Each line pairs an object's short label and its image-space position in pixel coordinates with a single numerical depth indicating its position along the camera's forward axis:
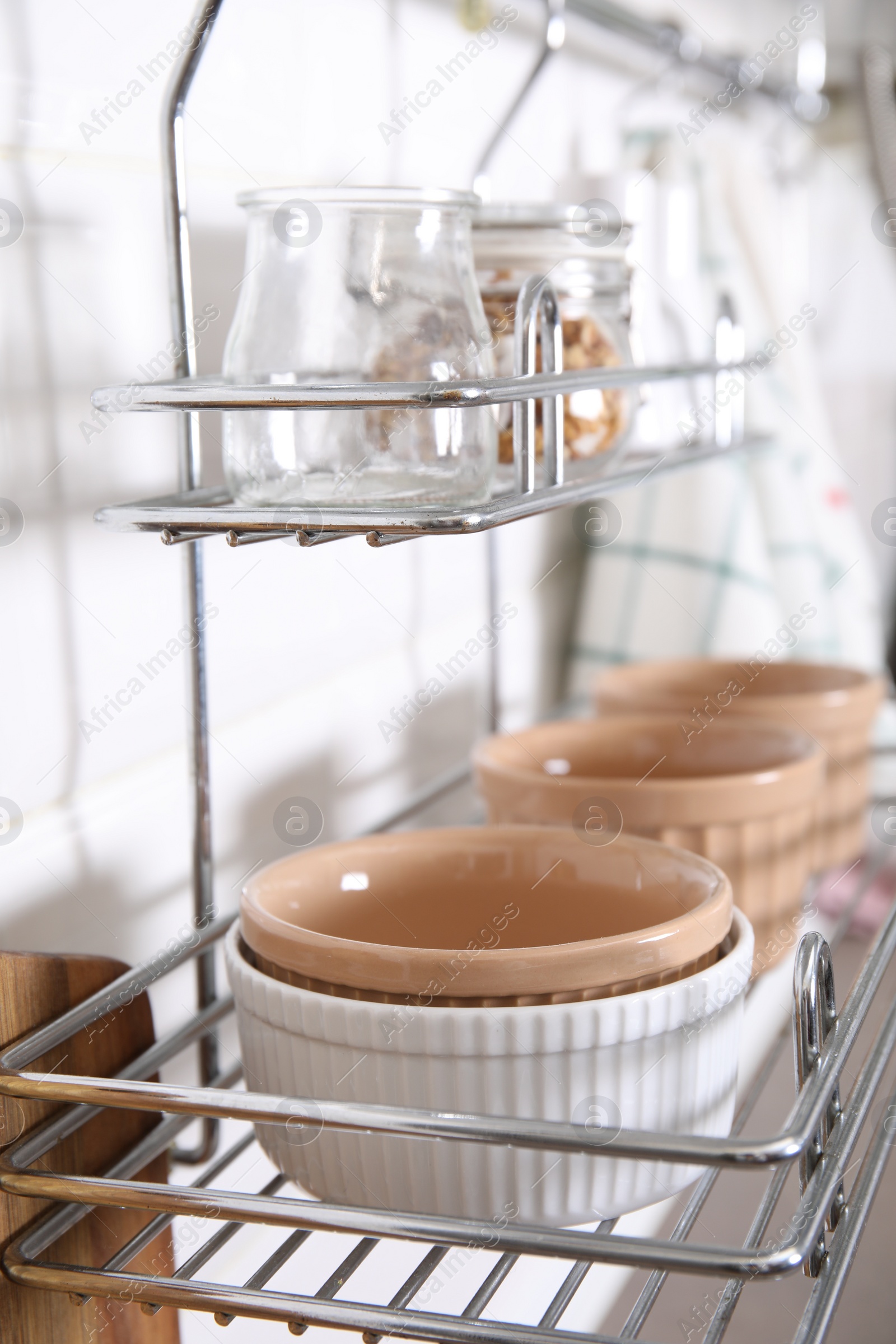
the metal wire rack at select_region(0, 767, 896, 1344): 0.53
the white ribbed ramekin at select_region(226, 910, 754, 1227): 0.55
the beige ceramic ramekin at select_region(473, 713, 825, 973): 0.66
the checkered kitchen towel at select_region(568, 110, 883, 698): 0.89
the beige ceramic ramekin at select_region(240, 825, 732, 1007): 0.55
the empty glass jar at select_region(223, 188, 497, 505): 0.58
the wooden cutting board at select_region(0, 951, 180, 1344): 0.56
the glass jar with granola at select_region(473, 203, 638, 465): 0.67
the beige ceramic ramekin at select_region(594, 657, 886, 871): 0.75
